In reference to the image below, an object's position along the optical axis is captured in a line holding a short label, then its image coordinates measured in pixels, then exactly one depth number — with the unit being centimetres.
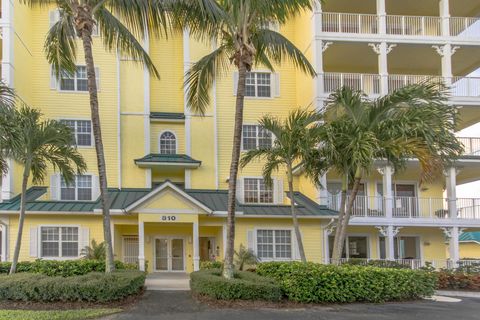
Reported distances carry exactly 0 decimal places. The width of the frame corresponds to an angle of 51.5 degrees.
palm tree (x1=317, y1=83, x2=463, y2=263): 1488
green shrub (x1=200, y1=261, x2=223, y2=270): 2061
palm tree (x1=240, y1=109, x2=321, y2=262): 1639
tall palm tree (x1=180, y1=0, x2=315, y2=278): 1384
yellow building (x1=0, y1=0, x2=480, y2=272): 2314
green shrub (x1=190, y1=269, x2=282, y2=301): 1312
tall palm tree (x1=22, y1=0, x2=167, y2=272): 1407
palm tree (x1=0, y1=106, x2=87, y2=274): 1535
